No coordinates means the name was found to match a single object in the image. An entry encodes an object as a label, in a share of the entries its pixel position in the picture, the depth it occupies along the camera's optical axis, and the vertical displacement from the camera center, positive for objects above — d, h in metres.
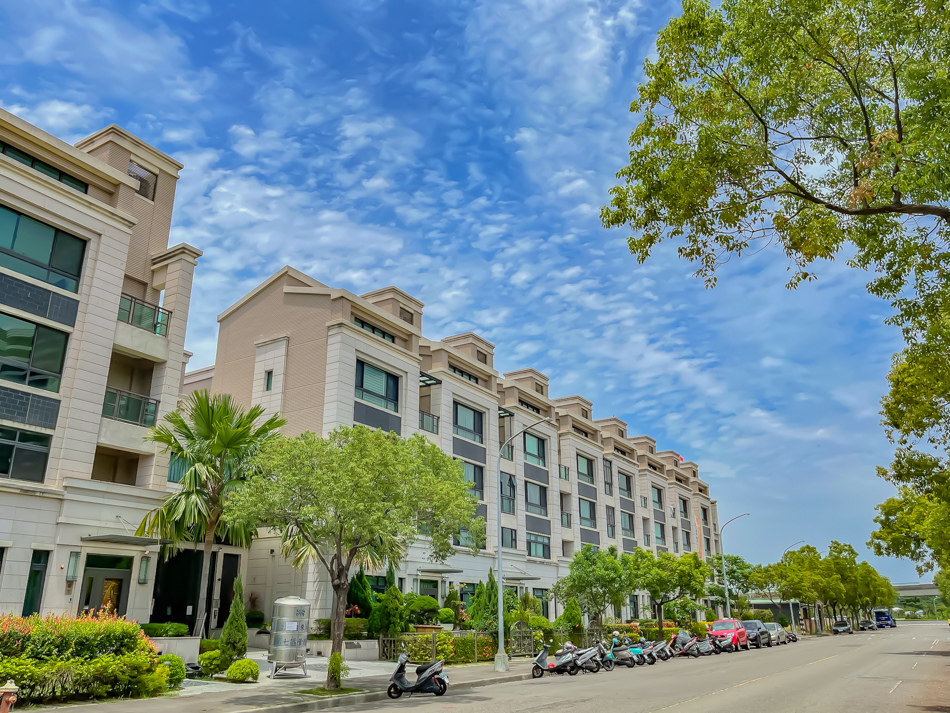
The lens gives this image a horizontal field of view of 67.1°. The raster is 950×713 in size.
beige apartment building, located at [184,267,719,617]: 33.66 +10.01
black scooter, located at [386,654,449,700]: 18.56 -2.21
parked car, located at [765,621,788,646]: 49.28 -2.58
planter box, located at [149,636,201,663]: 21.11 -1.52
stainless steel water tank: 22.22 -1.25
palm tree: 22.64 +3.94
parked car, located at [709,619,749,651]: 41.84 -2.16
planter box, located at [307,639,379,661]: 27.88 -2.11
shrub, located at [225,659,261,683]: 19.64 -2.05
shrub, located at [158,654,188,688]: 18.03 -1.84
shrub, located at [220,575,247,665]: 21.33 -1.16
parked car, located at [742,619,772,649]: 45.72 -2.43
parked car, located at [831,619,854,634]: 76.12 -3.38
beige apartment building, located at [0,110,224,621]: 21.39 +6.69
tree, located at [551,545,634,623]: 37.59 +0.58
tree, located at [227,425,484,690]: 18.81 +2.46
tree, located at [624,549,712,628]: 43.44 +1.12
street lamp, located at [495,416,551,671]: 25.41 -1.86
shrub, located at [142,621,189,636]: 21.72 -1.07
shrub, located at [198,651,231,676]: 20.80 -1.92
